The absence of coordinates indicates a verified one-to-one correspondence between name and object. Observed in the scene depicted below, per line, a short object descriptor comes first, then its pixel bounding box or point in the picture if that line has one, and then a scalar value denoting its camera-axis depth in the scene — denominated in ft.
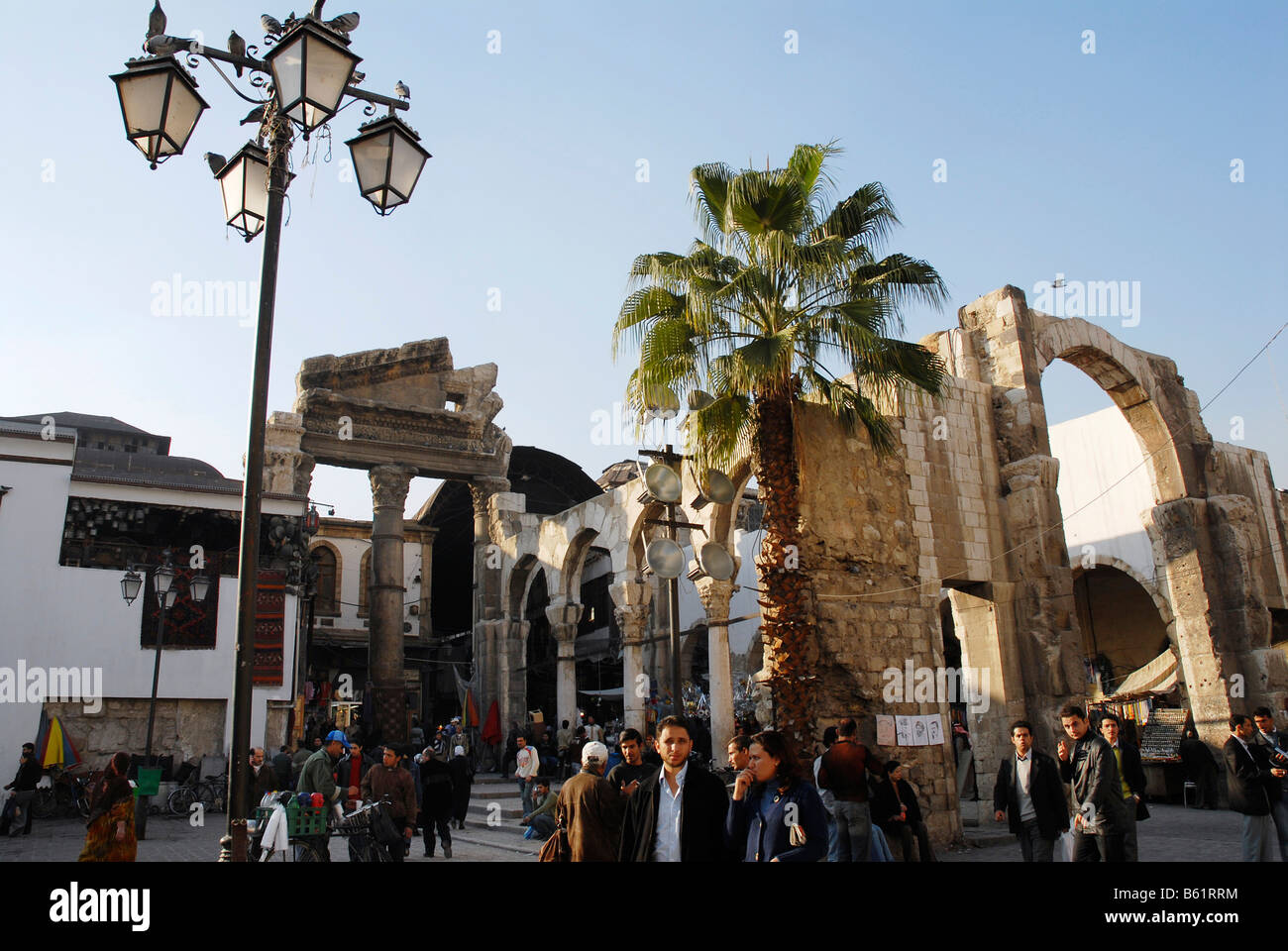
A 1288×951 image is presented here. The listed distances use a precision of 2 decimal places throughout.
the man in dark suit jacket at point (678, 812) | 13.44
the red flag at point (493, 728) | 74.74
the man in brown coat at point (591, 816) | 16.43
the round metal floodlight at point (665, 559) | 31.86
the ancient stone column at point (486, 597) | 81.05
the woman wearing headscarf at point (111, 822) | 20.77
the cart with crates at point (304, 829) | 25.27
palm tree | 33.91
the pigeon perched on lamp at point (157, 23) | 17.52
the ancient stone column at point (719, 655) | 56.03
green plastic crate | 25.25
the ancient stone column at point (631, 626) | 64.39
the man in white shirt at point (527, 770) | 44.78
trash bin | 43.11
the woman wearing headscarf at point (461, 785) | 41.70
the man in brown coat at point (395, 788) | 30.96
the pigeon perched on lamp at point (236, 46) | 18.49
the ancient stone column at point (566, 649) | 72.59
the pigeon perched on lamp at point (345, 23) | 18.60
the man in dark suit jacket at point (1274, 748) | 24.14
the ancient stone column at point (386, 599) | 71.56
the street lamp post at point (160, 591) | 42.39
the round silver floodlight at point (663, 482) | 32.32
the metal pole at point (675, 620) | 31.58
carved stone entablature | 74.43
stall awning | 62.95
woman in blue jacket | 12.84
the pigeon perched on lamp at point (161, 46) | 17.01
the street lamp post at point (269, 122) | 16.14
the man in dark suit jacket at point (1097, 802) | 18.84
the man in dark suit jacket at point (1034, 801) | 21.43
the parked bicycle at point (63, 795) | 49.06
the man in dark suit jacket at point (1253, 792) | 23.16
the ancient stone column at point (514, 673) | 78.89
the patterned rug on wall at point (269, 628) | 57.77
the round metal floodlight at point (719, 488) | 35.65
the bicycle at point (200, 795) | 50.37
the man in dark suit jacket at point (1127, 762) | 20.54
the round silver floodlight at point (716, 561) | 34.71
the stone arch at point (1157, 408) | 54.60
